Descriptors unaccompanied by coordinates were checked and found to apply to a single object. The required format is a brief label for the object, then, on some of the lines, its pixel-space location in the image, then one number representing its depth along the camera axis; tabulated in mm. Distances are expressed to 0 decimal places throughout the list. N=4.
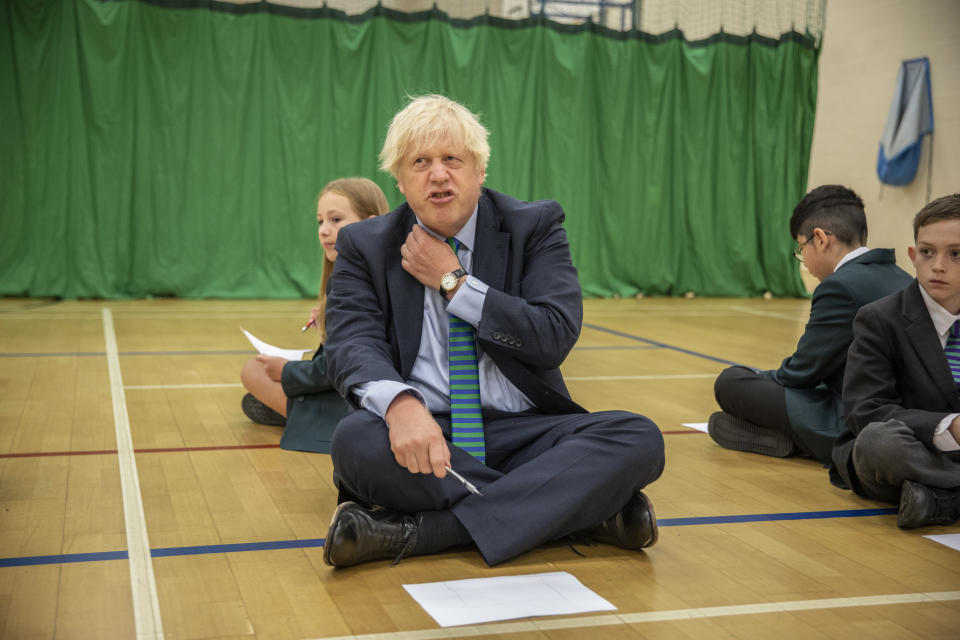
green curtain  6719
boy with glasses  2693
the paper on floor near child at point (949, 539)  2105
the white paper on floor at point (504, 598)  1636
